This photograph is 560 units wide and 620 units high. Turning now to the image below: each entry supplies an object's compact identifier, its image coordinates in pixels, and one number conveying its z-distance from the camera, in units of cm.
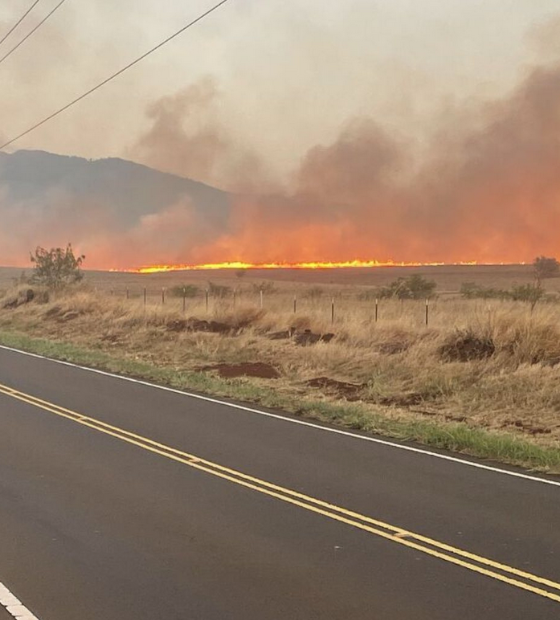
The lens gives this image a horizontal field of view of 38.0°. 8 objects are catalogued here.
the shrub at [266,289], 6354
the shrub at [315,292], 5673
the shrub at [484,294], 4616
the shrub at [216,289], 6364
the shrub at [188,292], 6515
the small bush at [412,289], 5013
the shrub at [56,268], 5247
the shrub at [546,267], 9269
